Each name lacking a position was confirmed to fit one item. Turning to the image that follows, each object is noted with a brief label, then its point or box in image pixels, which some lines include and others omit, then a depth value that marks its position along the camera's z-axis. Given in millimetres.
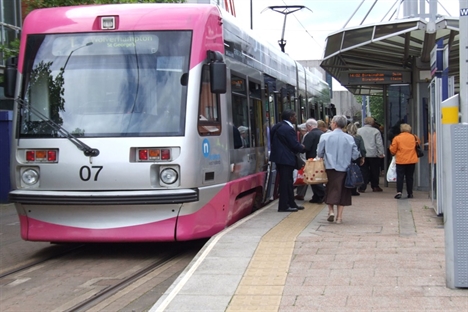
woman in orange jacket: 15273
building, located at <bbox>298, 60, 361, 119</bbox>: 68375
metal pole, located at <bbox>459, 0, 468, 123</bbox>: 6625
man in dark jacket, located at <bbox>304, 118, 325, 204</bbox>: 14352
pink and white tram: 9078
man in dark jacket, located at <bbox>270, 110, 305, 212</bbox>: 12258
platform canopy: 14641
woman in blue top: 10984
